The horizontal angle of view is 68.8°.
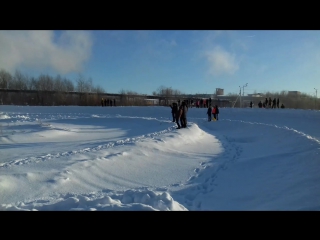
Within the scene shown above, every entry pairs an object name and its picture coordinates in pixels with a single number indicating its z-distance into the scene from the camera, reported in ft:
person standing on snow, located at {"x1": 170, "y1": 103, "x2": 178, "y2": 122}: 61.93
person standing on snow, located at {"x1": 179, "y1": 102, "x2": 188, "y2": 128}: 49.34
